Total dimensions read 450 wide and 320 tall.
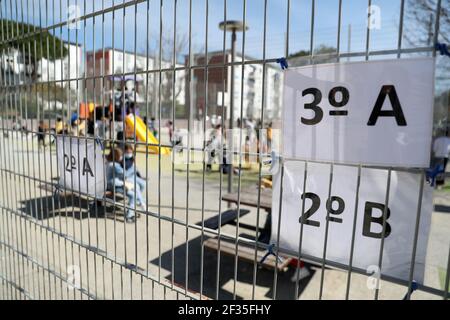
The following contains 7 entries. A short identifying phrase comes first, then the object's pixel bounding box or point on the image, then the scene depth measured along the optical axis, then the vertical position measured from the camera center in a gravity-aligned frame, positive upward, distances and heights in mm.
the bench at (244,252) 3037 -1328
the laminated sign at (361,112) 980 +27
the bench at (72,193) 1942 -520
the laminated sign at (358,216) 1040 -323
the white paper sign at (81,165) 2062 -324
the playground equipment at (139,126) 4385 -185
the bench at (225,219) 3871 -1240
